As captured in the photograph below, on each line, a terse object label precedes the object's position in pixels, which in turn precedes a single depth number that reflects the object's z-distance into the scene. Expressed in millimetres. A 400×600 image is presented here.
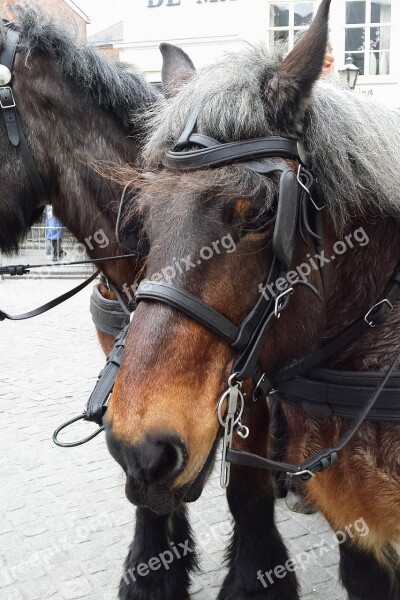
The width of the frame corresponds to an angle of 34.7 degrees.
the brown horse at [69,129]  2650
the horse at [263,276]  1584
